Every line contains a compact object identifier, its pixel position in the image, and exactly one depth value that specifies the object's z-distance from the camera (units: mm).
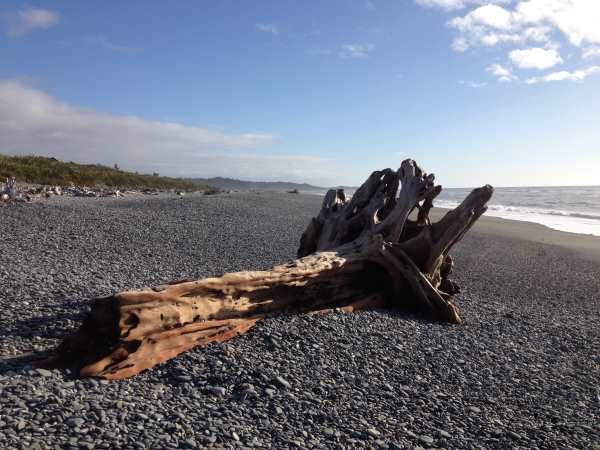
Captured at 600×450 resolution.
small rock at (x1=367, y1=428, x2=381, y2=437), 3344
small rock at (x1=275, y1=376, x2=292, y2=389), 3834
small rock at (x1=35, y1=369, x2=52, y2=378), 3521
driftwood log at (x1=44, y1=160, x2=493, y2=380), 3814
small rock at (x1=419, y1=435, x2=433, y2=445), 3363
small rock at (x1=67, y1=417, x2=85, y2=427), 2896
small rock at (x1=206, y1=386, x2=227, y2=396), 3625
